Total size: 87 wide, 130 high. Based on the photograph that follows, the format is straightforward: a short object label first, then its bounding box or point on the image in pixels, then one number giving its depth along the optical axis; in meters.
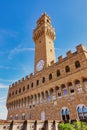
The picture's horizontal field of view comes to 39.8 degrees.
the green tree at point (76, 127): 8.64
